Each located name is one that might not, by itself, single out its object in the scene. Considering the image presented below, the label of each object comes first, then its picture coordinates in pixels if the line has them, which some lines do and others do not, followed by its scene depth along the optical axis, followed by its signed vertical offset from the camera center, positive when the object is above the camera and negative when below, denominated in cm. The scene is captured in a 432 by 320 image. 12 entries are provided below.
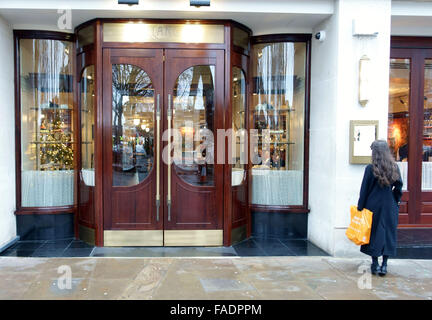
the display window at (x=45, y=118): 604 +40
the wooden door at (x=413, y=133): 646 +18
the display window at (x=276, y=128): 639 +26
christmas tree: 612 -5
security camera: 570 +176
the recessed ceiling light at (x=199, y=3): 512 +205
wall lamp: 521 +96
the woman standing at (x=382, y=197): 434 -70
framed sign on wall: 527 +6
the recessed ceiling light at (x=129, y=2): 508 +204
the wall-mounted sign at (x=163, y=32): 562 +178
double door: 568 -9
